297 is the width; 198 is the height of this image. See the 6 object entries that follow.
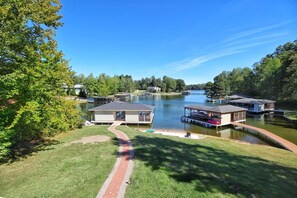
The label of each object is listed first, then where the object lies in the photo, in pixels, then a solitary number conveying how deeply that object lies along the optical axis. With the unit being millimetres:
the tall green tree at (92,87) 57690
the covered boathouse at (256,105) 32291
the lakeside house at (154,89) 103976
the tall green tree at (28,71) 6267
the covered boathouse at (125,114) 22715
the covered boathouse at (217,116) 22047
